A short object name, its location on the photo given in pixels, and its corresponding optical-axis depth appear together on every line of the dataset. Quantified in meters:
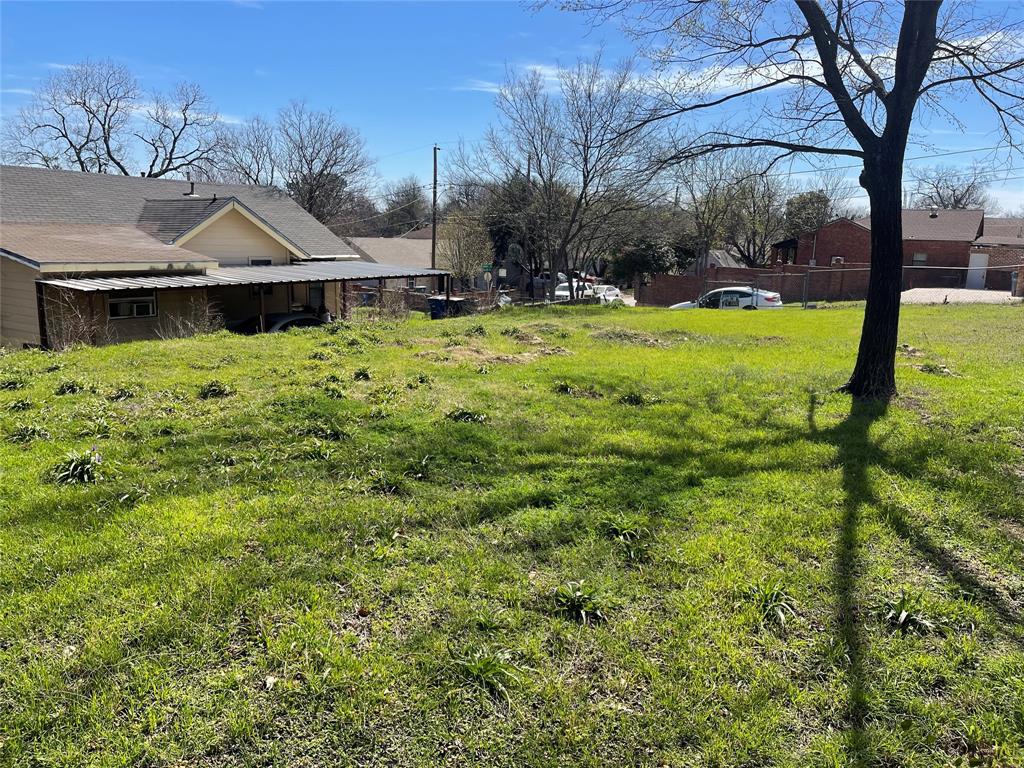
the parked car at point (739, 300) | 26.62
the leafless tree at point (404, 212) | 66.62
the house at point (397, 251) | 39.34
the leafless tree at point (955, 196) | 63.98
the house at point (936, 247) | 37.50
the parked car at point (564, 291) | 37.53
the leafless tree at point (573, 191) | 25.97
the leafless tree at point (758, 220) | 44.09
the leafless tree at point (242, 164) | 43.59
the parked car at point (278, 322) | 19.06
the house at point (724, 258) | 52.44
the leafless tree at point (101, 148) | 40.69
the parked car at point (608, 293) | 36.11
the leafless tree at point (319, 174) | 42.00
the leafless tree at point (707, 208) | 38.66
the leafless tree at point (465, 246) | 38.81
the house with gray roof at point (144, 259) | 15.37
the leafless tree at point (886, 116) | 7.59
